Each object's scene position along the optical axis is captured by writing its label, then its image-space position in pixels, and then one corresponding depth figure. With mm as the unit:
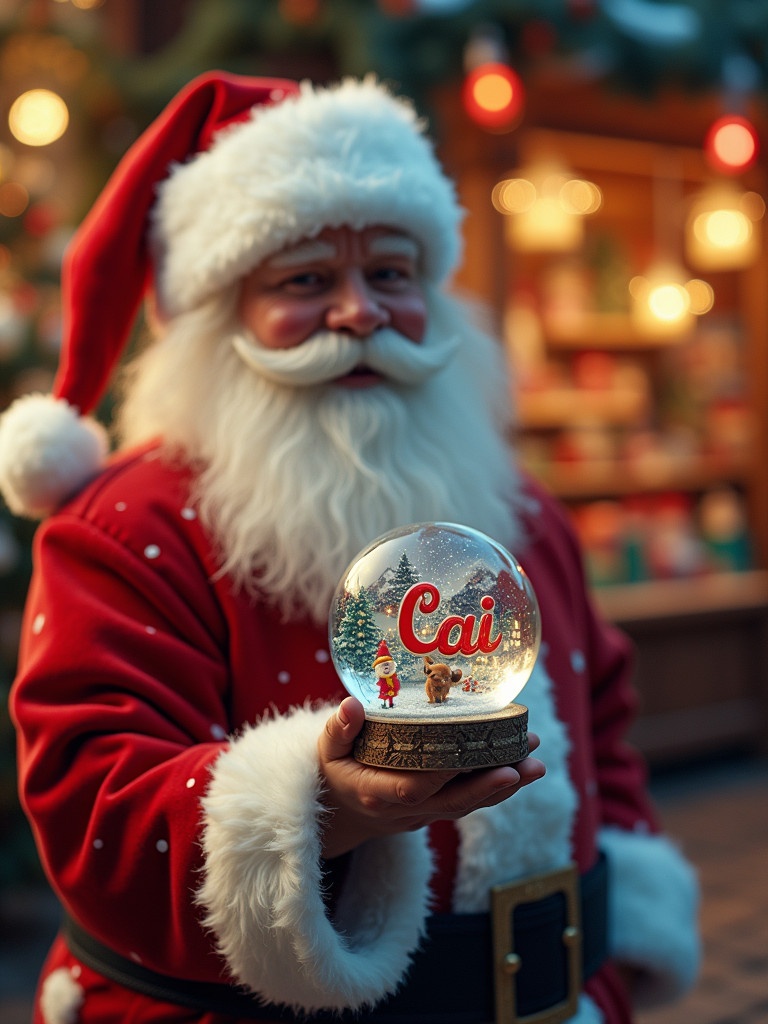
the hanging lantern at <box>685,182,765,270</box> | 5770
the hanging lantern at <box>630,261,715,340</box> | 5785
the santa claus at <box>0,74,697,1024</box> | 1283
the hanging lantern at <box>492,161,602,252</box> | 5371
